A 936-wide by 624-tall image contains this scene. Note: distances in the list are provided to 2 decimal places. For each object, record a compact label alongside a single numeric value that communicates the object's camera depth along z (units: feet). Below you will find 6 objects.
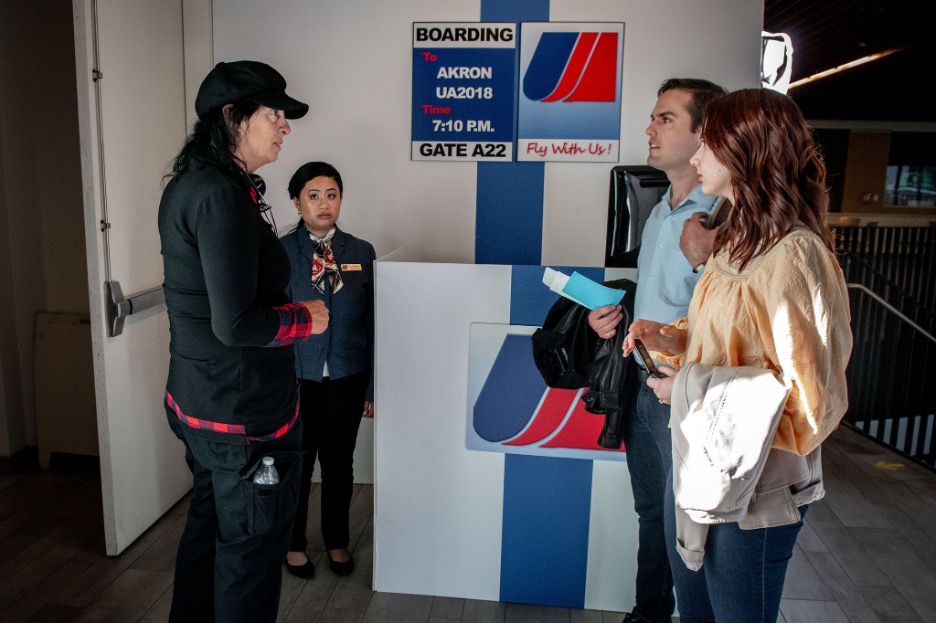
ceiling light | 27.86
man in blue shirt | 6.41
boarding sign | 11.16
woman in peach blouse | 4.17
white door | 8.76
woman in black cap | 5.49
